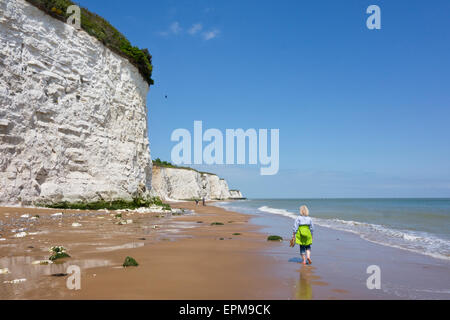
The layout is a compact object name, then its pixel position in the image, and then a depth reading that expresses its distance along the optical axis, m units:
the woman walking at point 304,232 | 6.93
